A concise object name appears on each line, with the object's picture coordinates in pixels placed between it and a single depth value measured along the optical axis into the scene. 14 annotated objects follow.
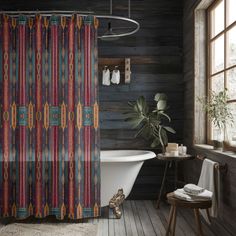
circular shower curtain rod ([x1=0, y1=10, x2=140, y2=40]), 3.23
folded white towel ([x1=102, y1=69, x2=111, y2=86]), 4.16
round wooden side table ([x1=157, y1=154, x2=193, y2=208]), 3.60
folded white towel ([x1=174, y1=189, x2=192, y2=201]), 2.60
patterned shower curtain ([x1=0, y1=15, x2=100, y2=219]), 3.23
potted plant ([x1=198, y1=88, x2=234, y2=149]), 2.87
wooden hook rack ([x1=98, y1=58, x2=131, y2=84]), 4.21
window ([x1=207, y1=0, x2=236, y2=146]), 2.97
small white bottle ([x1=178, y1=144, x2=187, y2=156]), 3.75
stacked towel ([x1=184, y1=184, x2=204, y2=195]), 2.63
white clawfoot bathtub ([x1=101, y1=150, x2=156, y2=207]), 3.42
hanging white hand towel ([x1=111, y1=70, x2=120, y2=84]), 4.14
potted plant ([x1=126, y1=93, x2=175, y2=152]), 4.01
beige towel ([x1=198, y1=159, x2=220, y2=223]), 2.57
